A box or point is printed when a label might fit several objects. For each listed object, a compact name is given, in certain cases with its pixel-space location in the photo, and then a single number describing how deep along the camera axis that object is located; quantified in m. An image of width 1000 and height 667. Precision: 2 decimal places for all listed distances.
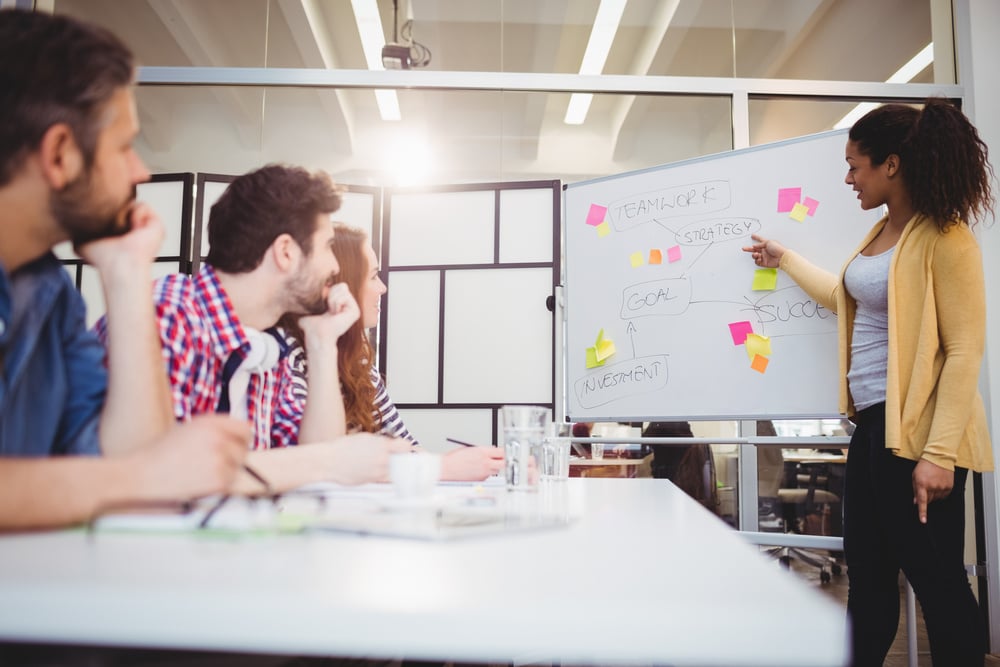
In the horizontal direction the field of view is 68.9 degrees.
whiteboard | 2.35
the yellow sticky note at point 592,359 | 2.67
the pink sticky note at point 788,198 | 2.41
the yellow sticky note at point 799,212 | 2.39
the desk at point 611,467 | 2.99
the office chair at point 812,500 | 3.10
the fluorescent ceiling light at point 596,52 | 3.27
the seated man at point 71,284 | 0.69
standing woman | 1.49
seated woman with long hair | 1.87
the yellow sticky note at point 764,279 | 2.40
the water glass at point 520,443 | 1.12
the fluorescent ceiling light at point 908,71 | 3.13
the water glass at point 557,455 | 1.29
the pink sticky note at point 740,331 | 2.42
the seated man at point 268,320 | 1.11
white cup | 0.89
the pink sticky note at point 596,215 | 2.73
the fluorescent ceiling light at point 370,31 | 3.27
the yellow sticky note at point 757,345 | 2.39
